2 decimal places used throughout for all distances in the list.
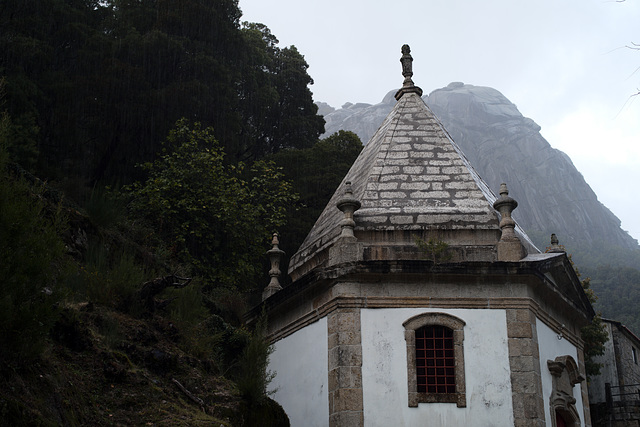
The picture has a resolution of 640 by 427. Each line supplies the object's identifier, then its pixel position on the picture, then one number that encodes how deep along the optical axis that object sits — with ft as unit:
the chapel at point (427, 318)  35.29
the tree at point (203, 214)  57.52
